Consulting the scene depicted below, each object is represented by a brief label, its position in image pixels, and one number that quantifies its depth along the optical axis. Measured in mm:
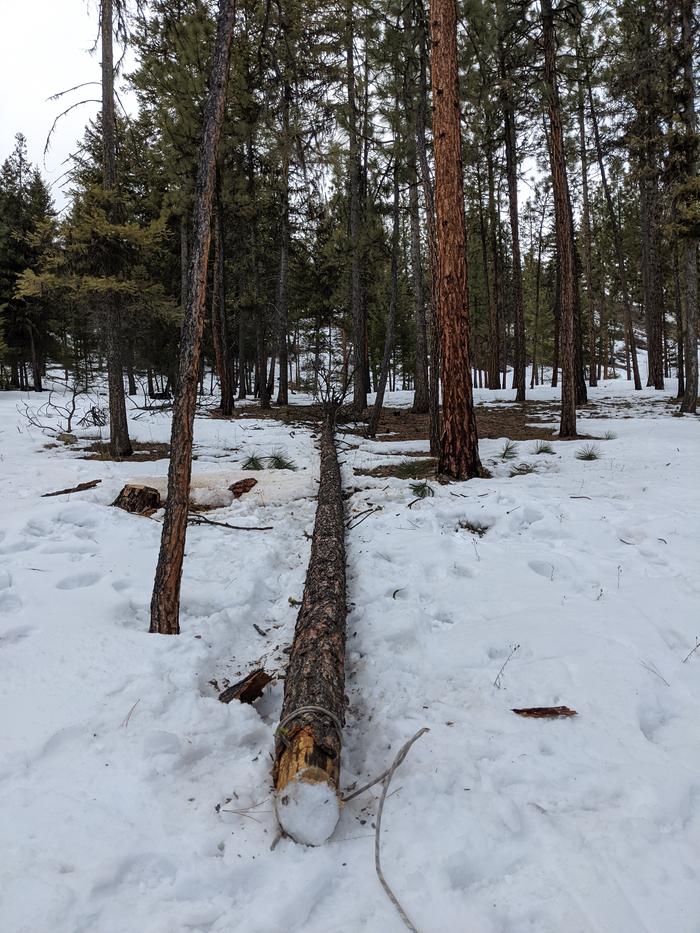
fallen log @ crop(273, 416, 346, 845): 1765
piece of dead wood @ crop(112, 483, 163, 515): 5445
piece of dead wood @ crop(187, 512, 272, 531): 5145
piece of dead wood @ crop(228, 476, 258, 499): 6348
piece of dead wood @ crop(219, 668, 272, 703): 2545
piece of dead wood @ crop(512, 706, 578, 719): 2303
